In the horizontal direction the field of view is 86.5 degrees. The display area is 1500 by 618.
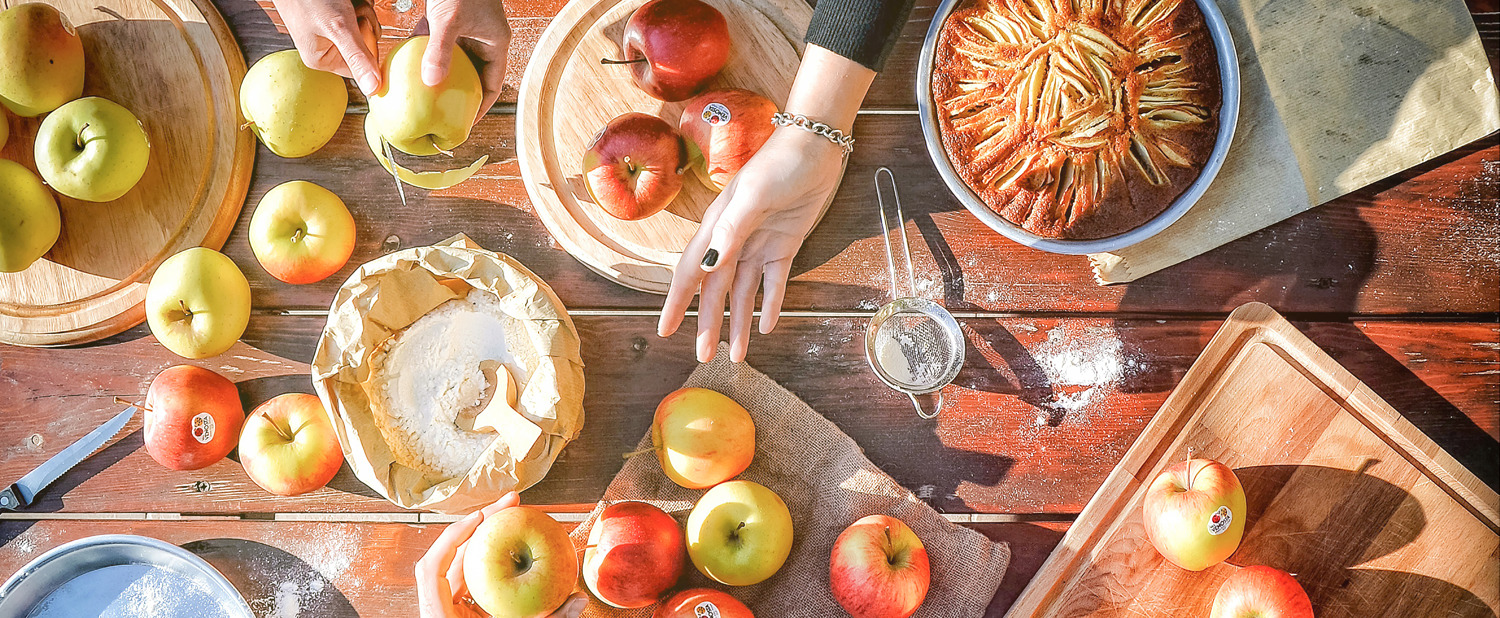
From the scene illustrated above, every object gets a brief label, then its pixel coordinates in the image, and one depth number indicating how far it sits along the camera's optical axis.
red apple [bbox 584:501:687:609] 1.29
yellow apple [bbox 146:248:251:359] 1.33
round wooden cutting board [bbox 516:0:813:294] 1.39
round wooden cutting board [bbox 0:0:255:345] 1.40
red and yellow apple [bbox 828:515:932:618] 1.26
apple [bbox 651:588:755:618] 1.27
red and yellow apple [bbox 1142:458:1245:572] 1.25
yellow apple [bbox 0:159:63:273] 1.31
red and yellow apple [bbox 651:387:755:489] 1.30
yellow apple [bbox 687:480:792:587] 1.30
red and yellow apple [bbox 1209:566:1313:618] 1.25
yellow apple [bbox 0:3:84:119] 1.30
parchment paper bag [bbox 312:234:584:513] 1.28
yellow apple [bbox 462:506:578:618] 1.21
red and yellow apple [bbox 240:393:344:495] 1.33
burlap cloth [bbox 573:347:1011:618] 1.36
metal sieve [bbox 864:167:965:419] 1.41
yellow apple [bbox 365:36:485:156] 1.21
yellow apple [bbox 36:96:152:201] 1.31
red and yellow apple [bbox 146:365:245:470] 1.34
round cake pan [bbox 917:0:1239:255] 1.26
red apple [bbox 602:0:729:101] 1.30
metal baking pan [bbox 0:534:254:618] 1.34
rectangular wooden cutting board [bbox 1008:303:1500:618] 1.34
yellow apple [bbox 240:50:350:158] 1.31
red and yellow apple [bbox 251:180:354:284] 1.35
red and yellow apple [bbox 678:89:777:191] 1.29
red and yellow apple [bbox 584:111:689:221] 1.30
